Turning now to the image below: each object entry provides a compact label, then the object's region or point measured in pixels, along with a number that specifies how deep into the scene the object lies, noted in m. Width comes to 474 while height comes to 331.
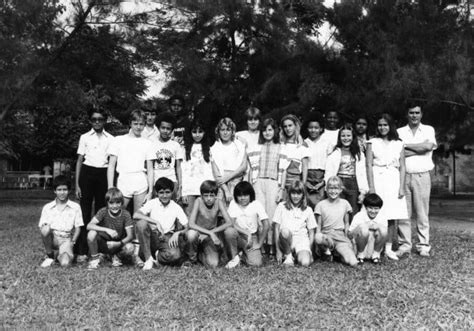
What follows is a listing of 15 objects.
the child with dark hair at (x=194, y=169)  5.73
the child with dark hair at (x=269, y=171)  5.66
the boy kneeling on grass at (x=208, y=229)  5.22
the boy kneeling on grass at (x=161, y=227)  5.16
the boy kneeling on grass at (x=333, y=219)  5.43
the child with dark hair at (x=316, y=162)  5.77
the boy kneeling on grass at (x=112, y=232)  5.18
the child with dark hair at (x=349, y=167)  5.67
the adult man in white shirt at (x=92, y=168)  5.80
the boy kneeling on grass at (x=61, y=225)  5.36
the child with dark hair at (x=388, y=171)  5.71
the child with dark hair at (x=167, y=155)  5.63
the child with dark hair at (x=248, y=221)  5.36
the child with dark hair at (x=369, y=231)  5.29
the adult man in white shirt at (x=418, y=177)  5.93
